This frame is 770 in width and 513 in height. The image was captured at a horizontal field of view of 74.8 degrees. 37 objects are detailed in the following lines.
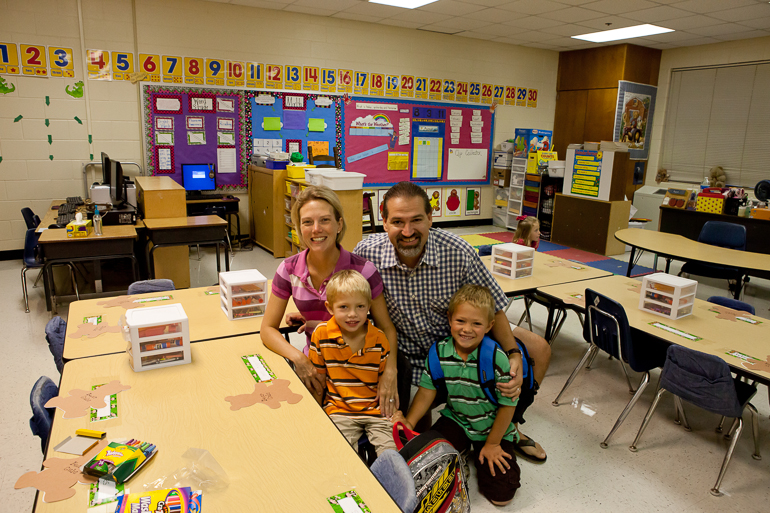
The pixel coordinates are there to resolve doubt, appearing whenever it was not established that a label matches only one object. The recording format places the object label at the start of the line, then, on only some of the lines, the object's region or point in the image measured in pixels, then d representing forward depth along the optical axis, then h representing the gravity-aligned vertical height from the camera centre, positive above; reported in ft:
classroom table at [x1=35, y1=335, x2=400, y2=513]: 4.17 -2.77
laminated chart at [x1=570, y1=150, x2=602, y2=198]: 23.49 -0.69
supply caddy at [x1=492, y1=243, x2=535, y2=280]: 11.22 -2.32
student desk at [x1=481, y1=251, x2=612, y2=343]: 10.71 -2.68
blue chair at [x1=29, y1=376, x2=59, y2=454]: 5.38 -2.83
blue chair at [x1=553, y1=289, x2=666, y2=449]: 8.80 -3.28
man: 7.32 -1.83
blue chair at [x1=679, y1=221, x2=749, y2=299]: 15.62 -2.58
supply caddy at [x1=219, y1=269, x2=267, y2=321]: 8.09 -2.33
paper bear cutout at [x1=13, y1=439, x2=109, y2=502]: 4.07 -2.75
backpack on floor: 5.46 -3.49
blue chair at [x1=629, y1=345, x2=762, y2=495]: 7.26 -3.30
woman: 7.13 -1.70
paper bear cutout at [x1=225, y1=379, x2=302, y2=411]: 5.58 -2.76
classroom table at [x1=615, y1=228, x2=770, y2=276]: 13.67 -2.60
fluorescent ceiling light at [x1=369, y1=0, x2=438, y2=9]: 20.74 +6.16
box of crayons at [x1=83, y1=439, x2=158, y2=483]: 4.23 -2.68
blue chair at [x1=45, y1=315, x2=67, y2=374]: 7.33 -2.84
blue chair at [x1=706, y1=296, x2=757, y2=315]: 10.12 -2.84
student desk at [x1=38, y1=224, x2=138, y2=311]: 13.65 -2.82
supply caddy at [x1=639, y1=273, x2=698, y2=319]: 8.93 -2.41
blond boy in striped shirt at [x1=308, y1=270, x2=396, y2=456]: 6.50 -2.69
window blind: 24.76 +1.96
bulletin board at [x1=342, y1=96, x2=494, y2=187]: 25.72 +0.68
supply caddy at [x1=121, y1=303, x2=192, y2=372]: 6.11 -2.33
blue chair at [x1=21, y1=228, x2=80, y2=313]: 14.88 -3.41
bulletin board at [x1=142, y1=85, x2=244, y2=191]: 20.94 +0.72
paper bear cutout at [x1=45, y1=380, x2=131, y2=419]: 5.26 -2.72
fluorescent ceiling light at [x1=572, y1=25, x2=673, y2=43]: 23.74 +6.13
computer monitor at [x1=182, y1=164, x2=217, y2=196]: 21.56 -1.29
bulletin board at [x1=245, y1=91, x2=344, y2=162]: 22.84 +1.33
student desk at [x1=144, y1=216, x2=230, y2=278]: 15.40 -2.61
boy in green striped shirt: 7.04 -3.43
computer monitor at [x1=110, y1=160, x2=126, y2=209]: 16.06 -1.32
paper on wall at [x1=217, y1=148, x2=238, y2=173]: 22.54 -0.52
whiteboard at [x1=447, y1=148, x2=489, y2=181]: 28.86 -0.50
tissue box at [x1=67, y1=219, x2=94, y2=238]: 13.88 -2.30
